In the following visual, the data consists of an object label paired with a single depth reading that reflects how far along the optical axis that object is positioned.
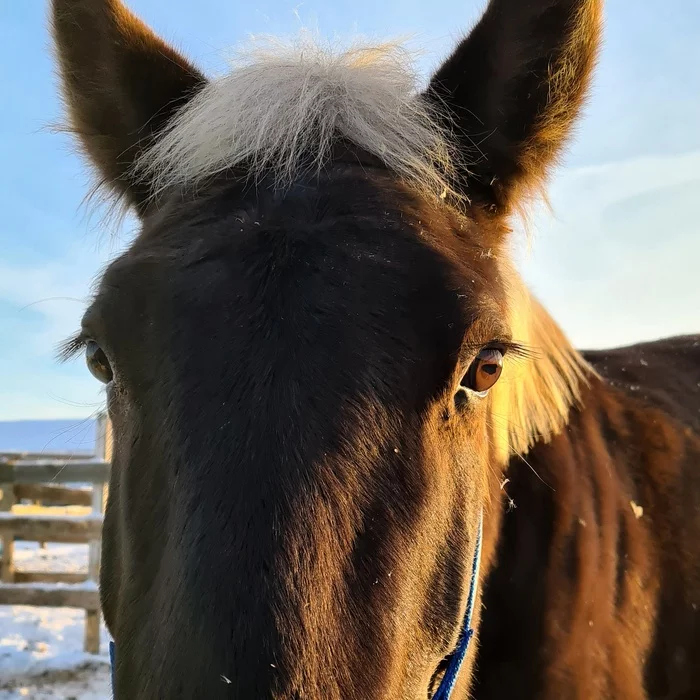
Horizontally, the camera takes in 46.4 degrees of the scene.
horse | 0.45
